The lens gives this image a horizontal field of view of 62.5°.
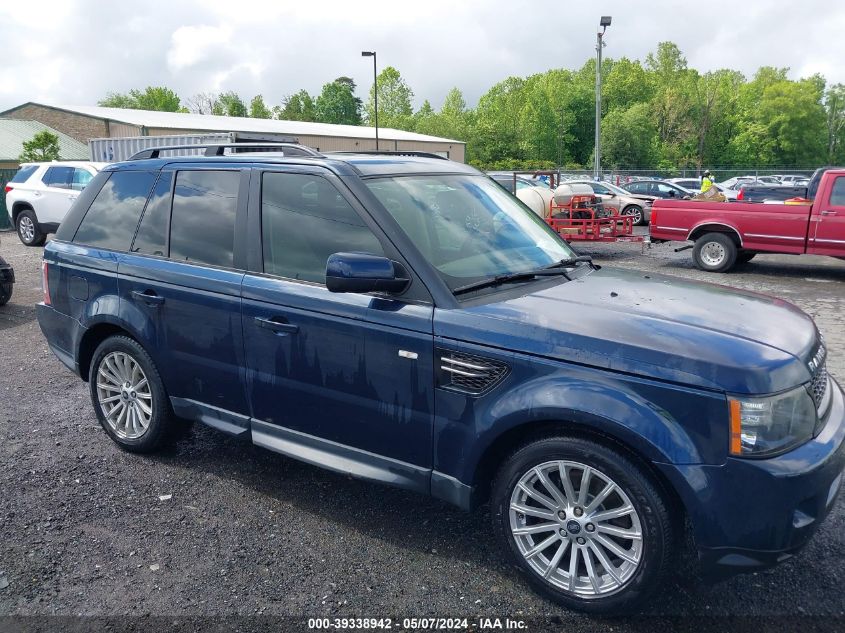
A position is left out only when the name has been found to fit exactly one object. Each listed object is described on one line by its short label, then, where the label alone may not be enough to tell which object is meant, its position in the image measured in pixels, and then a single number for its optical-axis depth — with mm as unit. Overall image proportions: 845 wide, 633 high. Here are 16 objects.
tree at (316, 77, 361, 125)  112562
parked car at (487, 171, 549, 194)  19241
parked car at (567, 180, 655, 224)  22766
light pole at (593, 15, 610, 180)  25900
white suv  16422
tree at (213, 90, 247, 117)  104325
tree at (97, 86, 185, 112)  101750
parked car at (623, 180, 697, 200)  25000
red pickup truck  11367
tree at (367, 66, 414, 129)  90125
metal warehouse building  38562
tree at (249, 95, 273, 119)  103375
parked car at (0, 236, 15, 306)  9555
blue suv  2648
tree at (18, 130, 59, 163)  32594
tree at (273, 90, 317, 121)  105125
